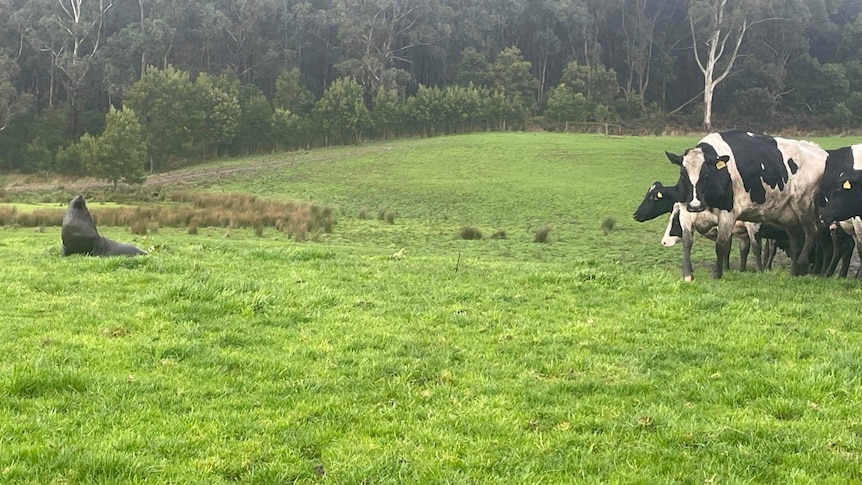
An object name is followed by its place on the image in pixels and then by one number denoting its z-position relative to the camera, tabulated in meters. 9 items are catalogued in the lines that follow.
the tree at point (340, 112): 60.69
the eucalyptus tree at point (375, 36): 68.69
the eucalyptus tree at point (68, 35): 59.44
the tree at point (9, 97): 56.81
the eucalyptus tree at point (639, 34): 76.58
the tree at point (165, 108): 56.41
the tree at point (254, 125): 59.78
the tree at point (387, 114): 62.19
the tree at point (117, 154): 40.62
